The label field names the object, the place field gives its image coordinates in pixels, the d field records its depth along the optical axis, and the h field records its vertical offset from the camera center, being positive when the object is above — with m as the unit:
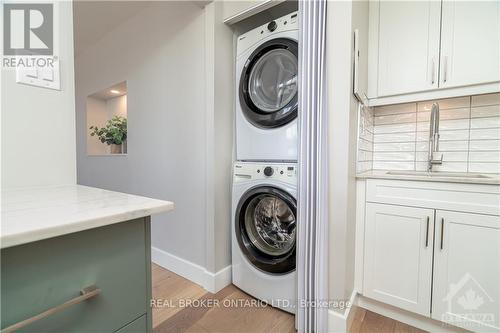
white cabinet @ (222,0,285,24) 1.50 +1.01
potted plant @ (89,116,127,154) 2.60 +0.23
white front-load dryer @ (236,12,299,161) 1.47 +0.45
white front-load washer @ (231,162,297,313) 1.45 -0.55
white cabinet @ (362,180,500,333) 1.17 -0.53
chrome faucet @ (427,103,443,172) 1.62 +0.14
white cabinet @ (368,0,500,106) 1.36 +0.70
